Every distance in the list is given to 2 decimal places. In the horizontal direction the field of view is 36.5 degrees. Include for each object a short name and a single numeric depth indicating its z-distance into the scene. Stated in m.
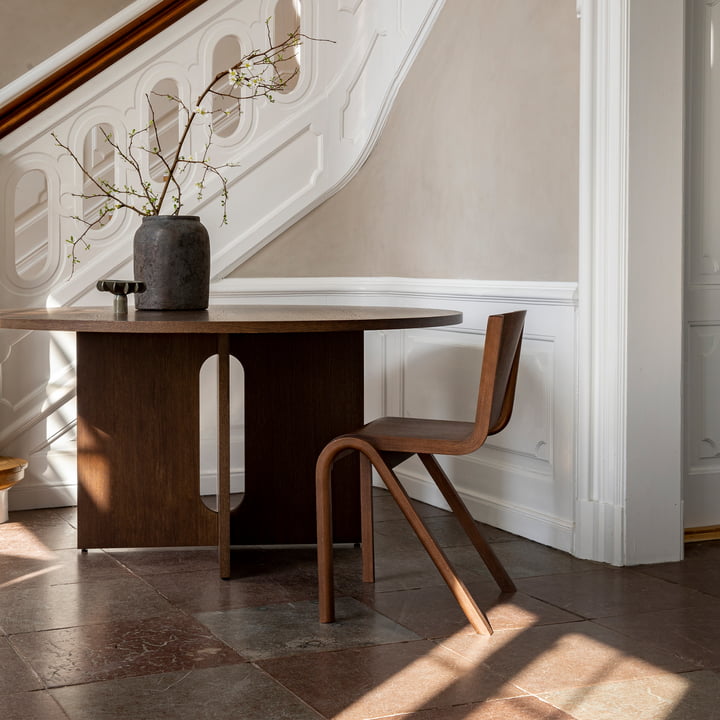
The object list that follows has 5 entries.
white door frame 3.33
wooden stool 3.97
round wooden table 3.51
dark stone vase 3.36
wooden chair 2.74
